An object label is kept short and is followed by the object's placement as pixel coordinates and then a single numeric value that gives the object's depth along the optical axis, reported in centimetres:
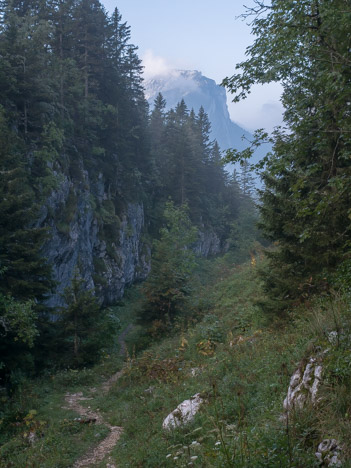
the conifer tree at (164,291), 1991
